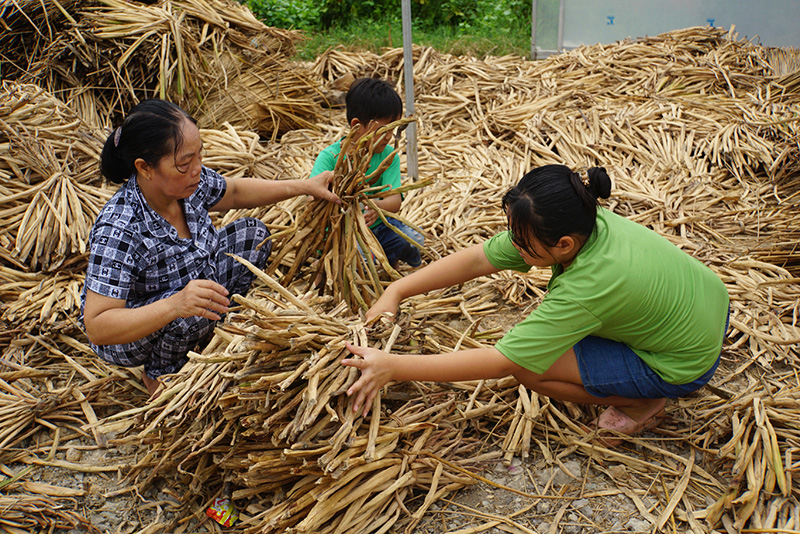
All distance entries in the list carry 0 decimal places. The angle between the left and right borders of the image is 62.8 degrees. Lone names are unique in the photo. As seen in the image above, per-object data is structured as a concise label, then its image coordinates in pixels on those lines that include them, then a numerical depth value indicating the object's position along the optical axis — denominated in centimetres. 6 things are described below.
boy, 288
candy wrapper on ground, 189
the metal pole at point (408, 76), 366
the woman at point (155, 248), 210
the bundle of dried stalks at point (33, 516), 188
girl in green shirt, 180
